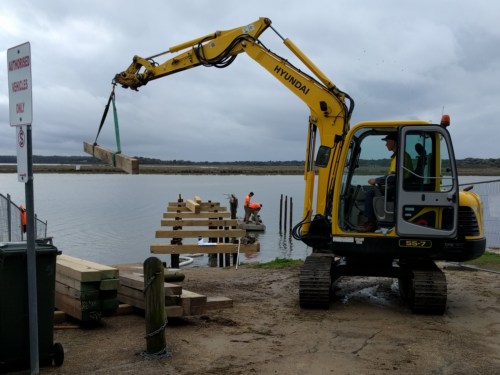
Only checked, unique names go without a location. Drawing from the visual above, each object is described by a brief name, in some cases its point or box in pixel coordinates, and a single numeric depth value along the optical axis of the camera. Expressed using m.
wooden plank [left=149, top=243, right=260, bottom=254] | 14.05
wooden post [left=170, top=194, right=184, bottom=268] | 16.27
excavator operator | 8.79
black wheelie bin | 5.45
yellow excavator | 8.52
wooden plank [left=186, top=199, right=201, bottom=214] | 19.14
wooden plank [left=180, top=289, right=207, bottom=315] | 7.51
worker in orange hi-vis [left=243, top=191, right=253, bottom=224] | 34.09
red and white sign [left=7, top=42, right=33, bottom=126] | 5.13
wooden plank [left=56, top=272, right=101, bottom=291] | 6.96
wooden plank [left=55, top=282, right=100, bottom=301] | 6.99
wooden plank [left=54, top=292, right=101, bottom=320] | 7.02
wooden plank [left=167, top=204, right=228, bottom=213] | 20.36
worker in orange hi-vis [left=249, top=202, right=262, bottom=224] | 34.26
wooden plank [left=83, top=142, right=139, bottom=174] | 6.81
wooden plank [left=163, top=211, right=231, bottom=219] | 18.33
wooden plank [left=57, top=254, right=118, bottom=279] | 7.09
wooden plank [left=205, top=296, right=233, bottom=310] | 7.96
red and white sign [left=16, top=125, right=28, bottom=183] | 5.16
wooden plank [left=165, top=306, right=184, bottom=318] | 7.36
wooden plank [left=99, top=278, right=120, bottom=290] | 7.03
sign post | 5.15
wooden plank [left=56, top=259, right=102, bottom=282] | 6.94
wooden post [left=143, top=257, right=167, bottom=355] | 6.24
